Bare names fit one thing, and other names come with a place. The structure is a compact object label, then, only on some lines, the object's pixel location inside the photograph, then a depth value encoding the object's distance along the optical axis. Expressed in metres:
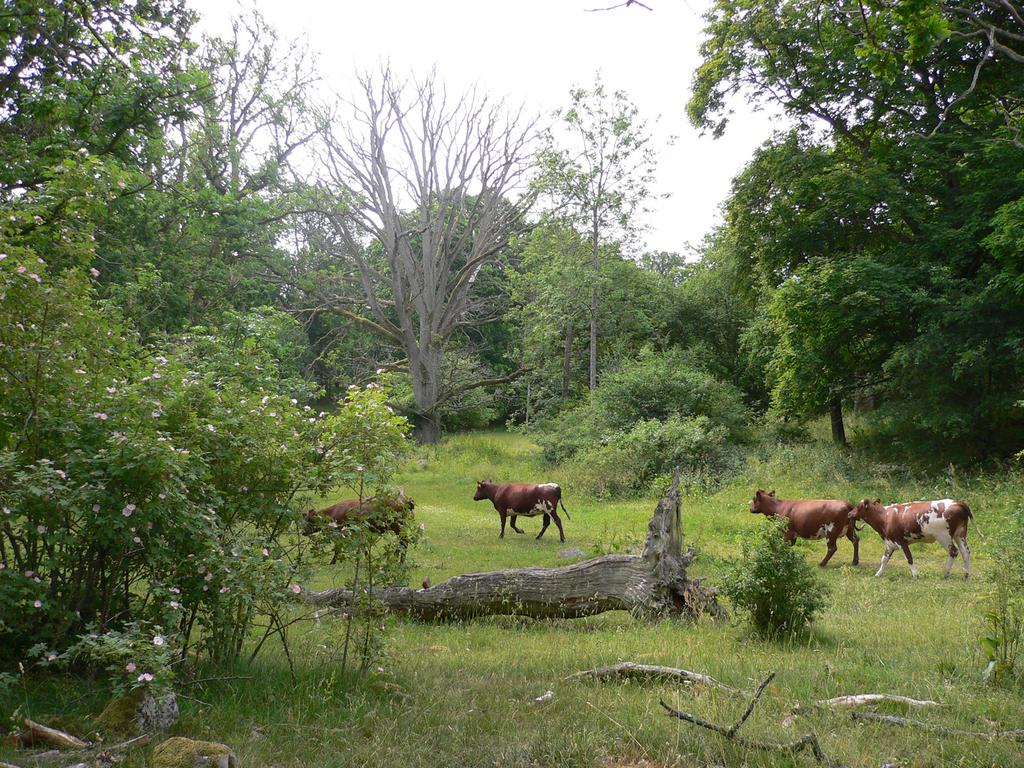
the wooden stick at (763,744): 3.85
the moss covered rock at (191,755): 3.61
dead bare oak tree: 34.84
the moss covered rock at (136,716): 4.22
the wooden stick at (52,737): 3.93
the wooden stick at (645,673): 5.49
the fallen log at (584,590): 8.78
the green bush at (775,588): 7.36
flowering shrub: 4.54
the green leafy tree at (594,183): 31.08
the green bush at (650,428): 22.25
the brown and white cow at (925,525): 11.48
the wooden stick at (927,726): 4.16
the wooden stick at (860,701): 4.84
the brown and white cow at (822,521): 12.98
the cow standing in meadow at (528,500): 16.16
